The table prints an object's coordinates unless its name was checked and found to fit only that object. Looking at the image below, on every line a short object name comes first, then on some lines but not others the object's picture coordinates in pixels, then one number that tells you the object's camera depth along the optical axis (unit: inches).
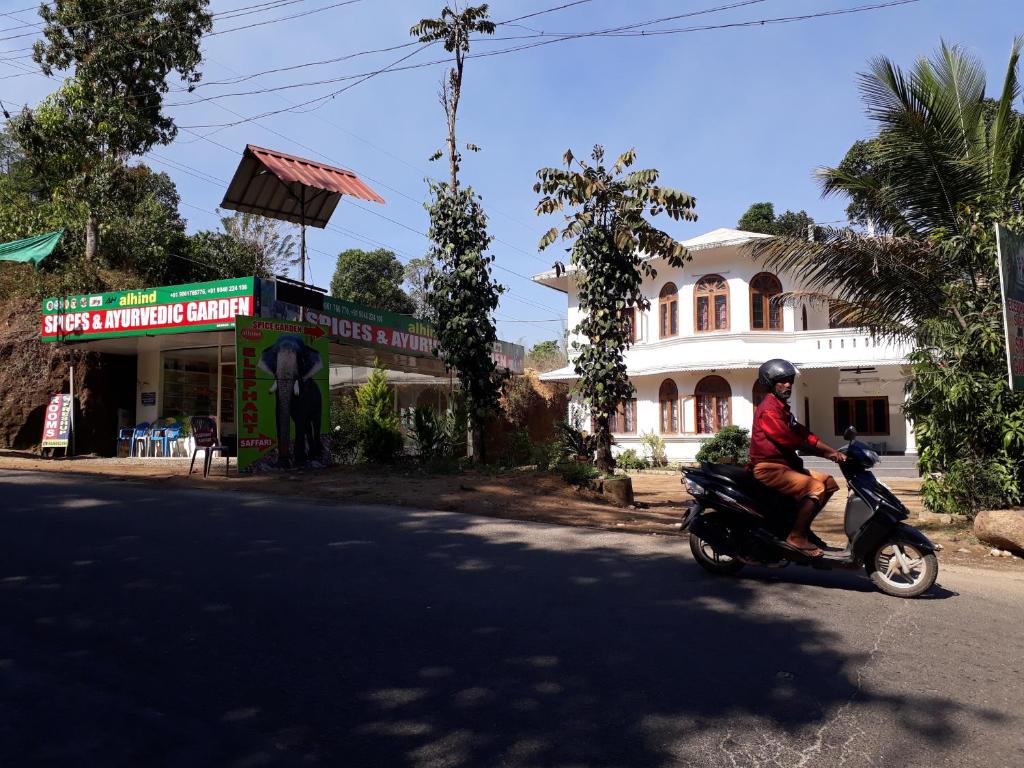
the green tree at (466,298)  591.5
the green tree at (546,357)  1324.2
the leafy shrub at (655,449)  922.6
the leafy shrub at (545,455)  539.4
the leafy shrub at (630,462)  902.4
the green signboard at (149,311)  651.5
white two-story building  897.5
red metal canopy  751.7
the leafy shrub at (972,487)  360.2
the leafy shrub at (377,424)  618.8
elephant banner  574.9
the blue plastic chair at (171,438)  757.3
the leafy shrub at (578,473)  496.4
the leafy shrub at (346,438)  641.6
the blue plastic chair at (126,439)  781.9
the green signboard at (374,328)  737.6
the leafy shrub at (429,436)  614.5
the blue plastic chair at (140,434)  772.6
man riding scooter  233.8
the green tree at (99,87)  964.0
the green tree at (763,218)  1517.0
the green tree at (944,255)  360.5
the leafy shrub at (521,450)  602.2
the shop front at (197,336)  662.5
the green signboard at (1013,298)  327.0
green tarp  836.6
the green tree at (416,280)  1879.9
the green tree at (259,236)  1568.7
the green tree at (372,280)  1867.6
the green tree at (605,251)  502.9
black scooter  227.5
